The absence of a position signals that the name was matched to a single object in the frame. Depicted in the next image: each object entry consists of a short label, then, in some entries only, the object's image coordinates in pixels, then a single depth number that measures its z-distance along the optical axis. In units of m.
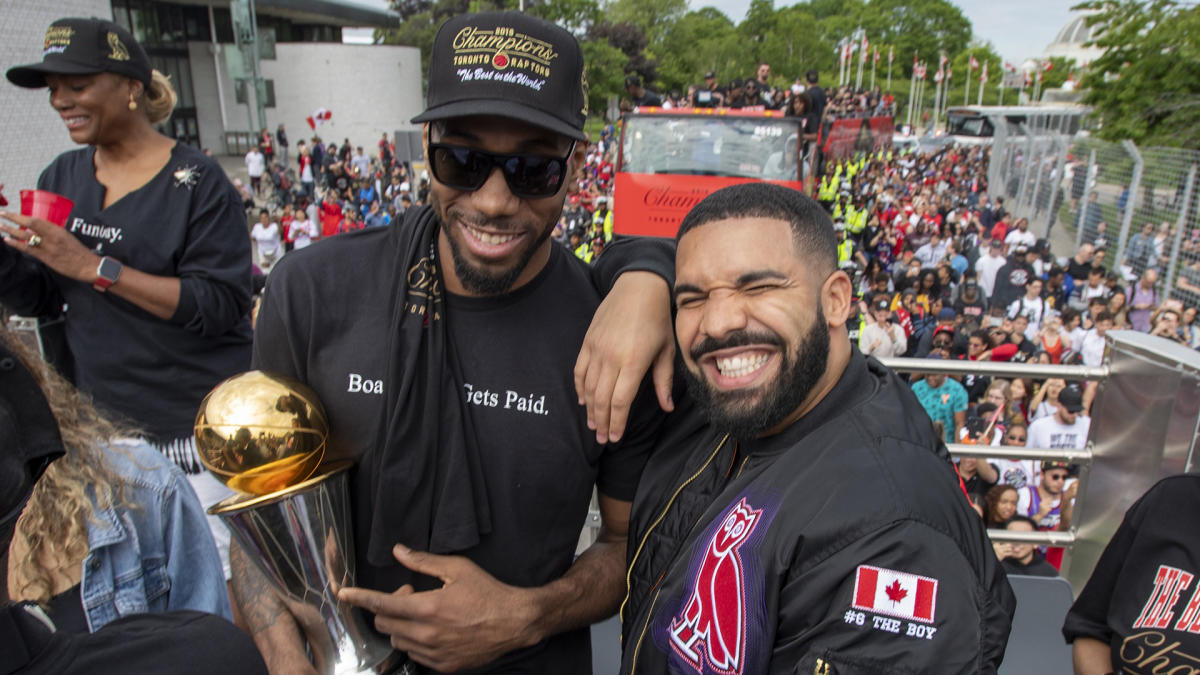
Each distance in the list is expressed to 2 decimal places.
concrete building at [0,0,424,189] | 28.41
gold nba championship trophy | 1.45
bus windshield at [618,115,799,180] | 10.77
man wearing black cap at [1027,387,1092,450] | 5.67
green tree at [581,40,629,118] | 40.06
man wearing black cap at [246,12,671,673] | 1.57
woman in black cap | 2.58
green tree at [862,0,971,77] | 82.00
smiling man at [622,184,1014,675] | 1.27
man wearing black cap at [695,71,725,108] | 13.16
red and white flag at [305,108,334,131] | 27.88
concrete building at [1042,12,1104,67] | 97.62
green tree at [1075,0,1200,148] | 12.84
